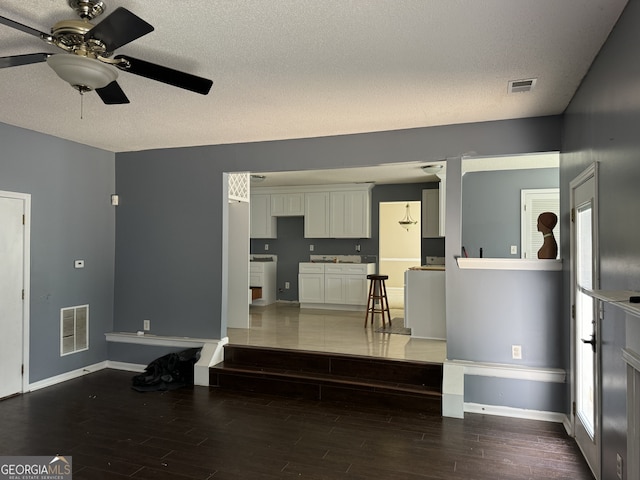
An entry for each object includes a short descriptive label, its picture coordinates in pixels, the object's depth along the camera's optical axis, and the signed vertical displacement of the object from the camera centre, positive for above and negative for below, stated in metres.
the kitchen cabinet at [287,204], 8.37 +0.81
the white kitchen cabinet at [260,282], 8.19 -0.69
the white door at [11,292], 4.03 -0.44
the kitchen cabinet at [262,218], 8.64 +0.56
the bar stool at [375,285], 6.09 -0.58
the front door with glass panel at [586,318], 2.62 -0.48
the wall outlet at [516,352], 3.84 -0.92
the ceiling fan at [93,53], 1.84 +0.90
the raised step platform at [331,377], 3.96 -1.27
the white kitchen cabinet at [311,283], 7.99 -0.67
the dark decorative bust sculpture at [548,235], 3.83 +0.11
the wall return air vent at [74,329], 4.64 -0.91
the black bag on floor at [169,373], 4.46 -1.33
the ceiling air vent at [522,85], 3.00 +1.14
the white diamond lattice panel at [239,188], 5.75 +0.80
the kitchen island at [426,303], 5.36 -0.70
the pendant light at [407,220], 8.78 +0.56
